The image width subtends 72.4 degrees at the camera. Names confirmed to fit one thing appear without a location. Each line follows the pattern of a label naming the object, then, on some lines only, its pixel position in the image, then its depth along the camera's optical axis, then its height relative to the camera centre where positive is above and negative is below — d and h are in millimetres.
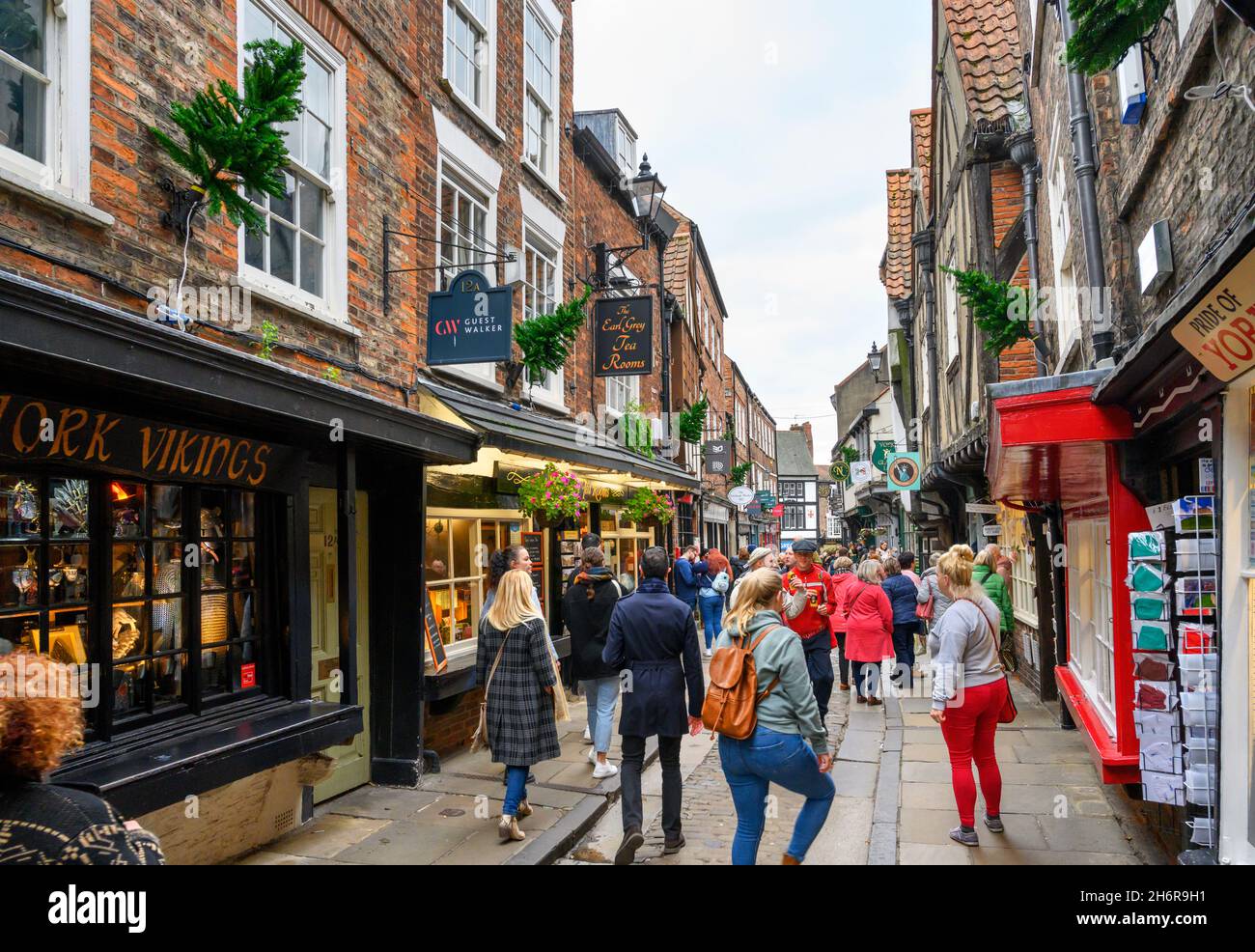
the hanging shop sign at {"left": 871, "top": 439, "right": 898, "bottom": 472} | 19478 +1308
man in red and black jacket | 7516 -946
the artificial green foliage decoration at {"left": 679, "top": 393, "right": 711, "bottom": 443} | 18047 +1953
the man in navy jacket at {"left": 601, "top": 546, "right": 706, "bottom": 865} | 5223 -1023
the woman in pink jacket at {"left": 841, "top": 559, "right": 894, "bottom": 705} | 9242 -1156
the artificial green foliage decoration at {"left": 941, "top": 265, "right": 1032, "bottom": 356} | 8094 +1963
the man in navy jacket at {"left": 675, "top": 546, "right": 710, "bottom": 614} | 12875 -976
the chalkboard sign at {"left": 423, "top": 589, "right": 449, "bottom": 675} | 7234 -1047
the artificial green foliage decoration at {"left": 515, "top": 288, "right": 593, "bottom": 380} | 9375 +2023
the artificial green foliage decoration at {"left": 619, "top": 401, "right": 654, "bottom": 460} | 14867 +1518
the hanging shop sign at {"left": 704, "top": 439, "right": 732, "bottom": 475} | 23500 +1572
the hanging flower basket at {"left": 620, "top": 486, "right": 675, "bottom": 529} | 12820 +136
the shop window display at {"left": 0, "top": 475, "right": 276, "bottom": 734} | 3930 -319
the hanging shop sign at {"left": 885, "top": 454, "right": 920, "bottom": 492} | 17125 +757
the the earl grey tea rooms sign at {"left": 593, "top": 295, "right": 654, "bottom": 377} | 12359 +2583
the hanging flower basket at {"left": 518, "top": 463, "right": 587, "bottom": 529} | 9211 +251
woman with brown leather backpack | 4152 -1118
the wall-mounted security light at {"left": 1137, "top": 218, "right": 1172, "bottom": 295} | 4801 +1429
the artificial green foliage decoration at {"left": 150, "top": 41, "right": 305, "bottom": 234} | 4539 +2064
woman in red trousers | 5066 -1079
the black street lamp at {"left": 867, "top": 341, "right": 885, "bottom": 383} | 29911 +5365
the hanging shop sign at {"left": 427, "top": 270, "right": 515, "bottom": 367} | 7230 +1680
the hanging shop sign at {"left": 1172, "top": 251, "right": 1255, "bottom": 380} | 2775 +629
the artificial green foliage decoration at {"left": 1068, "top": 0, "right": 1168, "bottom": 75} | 3146 +1795
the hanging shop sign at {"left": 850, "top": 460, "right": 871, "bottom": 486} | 24141 +1151
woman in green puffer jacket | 8734 -803
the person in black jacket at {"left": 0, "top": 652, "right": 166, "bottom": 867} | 1947 -645
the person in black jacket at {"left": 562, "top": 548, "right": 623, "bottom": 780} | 6852 -947
